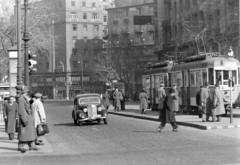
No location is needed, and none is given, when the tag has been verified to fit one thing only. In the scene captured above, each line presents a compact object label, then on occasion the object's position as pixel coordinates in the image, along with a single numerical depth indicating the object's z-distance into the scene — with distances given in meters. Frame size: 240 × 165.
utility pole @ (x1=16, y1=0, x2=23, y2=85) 21.25
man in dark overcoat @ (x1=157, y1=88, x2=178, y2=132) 21.27
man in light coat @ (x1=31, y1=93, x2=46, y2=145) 16.94
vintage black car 26.84
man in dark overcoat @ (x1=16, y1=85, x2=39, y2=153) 15.02
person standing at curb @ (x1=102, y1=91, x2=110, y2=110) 40.62
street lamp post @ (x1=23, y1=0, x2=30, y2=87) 23.42
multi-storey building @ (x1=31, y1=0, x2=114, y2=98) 115.19
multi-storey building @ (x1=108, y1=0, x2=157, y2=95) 103.93
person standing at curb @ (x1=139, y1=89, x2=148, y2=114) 35.16
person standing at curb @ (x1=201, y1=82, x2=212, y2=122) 25.28
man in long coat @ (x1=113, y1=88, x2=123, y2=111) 42.19
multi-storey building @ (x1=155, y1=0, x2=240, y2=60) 44.22
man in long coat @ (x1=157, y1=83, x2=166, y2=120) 32.51
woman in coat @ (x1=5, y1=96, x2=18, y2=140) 19.95
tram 31.09
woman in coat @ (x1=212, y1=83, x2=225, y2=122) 24.95
